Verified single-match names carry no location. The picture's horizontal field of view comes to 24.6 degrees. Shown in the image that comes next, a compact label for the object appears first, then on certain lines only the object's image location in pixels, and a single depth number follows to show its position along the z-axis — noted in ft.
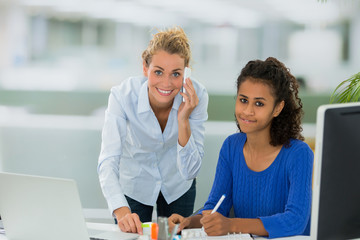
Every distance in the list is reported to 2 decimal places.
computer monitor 7.36
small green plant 11.83
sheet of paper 8.62
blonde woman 10.26
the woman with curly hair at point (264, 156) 9.23
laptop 7.91
